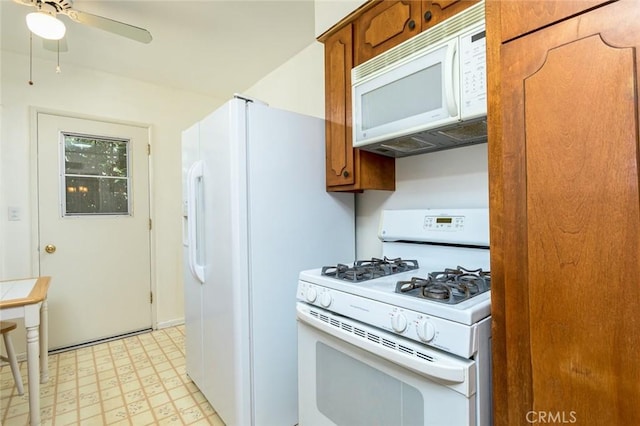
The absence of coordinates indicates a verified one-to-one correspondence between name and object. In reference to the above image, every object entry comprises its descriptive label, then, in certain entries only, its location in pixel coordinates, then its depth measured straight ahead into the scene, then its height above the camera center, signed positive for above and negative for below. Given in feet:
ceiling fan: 5.25 +3.47
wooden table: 5.17 -1.63
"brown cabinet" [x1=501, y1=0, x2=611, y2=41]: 2.10 +1.39
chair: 6.16 -2.78
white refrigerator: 5.00 -0.49
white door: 8.65 -0.27
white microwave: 3.67 +1.61
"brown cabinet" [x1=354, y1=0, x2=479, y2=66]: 4.04 +2.70
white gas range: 2.76 -1.25
